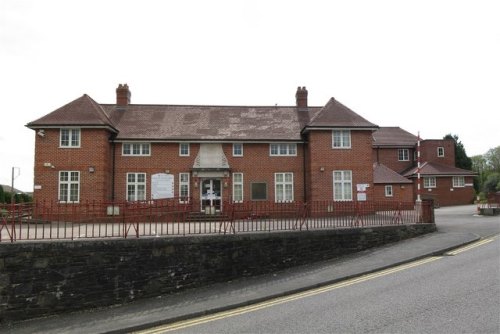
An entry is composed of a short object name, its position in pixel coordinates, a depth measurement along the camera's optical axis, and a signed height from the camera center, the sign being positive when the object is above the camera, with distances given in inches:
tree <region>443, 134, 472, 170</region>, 2074.3 +181.6
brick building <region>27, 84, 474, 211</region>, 948.0 +99.0
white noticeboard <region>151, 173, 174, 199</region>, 1006.4 +31.0
